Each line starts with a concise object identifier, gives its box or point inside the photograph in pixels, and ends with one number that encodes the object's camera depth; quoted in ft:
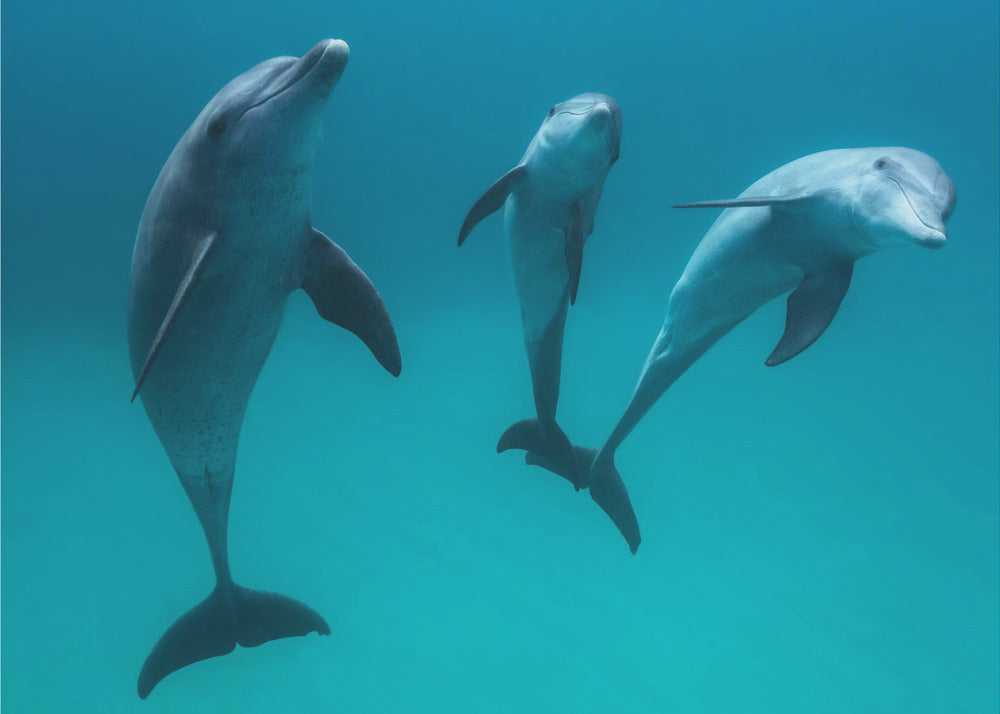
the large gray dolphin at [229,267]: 12.60
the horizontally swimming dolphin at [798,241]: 15.30
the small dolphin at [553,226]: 17.63
